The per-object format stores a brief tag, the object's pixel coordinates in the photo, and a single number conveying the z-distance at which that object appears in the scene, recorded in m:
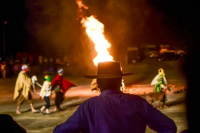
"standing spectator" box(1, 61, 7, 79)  27.81
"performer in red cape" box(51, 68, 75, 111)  11.34
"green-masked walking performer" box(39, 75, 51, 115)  10.86
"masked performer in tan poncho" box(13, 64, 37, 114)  11.22
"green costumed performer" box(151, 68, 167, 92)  11.36
